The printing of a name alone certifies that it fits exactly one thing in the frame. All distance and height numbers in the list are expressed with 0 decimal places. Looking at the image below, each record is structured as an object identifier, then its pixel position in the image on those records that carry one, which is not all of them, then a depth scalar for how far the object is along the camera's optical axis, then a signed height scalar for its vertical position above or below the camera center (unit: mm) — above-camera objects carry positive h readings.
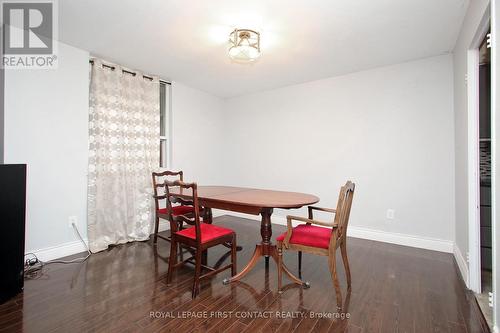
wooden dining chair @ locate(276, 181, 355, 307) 1841 -585
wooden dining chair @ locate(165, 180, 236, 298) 1944 -596
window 3996 +766
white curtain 3029 +189
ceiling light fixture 2361 +1229
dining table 2061 -319
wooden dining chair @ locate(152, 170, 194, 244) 3178 -544
